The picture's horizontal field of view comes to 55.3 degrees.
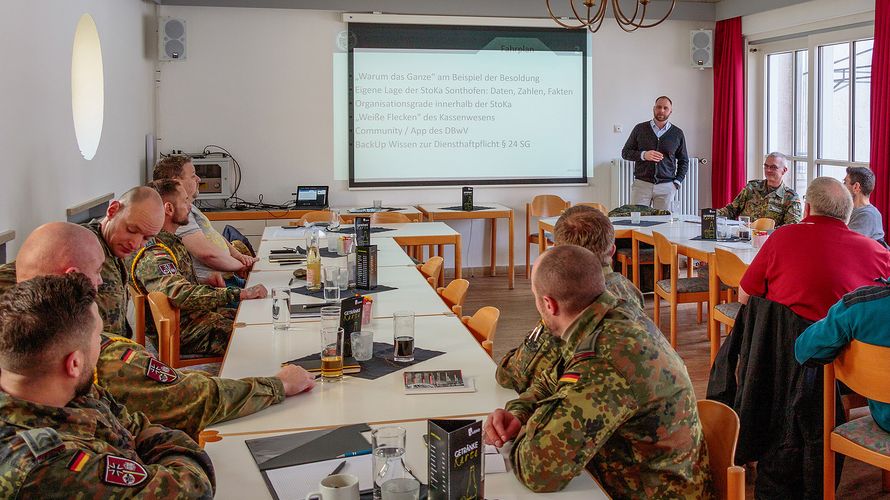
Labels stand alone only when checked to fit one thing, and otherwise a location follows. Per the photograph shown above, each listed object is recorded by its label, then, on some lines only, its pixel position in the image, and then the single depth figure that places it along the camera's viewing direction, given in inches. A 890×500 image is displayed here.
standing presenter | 343.6
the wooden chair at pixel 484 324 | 130.1
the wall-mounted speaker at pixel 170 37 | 322.7
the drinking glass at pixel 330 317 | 108.4
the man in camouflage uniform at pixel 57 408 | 59.5
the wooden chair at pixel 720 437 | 84.9
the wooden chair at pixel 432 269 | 188.2
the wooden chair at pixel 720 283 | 193.1
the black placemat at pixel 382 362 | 109.8
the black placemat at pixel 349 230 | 257.4
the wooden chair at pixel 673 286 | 228.4
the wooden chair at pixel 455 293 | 156.6
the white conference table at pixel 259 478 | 74.5
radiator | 372.5
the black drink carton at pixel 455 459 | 67.5
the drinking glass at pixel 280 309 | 134.0
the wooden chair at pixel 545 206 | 353.7
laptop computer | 334.0
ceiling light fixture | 182.0
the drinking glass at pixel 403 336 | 115.8
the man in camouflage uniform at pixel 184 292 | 160.9
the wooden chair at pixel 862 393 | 111.9
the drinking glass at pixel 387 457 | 71.5
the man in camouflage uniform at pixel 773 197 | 256.8
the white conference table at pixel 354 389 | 93.3
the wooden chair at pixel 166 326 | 138.8
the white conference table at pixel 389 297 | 147.9
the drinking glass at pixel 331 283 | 158.1
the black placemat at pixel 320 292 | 165.5
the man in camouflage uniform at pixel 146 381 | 90.0
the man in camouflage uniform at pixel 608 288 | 100.8
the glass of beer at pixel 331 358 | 106.9
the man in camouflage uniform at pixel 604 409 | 75.9
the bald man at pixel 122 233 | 128.8
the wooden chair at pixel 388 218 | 285.7
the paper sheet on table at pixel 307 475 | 74.8
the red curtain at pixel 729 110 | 361.4
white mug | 66.9
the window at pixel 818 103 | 303.3
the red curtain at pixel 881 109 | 273.0
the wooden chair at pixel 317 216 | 291.9
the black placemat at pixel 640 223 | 273.4
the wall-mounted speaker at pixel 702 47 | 371.9
